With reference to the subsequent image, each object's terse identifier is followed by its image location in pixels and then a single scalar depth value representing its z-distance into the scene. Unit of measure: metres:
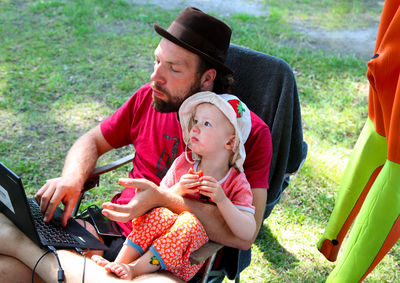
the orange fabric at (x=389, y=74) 2.41
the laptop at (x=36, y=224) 1.91
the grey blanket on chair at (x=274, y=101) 2.65
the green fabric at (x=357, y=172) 2.87
